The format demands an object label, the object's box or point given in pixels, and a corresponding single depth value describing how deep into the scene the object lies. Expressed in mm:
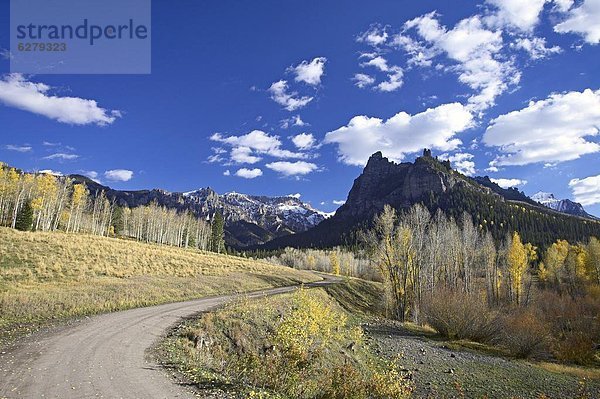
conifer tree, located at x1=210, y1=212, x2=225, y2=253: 121188
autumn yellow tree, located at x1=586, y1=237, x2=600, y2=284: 68962
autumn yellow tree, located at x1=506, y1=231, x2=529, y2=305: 60906
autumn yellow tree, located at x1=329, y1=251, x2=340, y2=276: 122900
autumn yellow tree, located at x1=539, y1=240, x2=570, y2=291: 79181
